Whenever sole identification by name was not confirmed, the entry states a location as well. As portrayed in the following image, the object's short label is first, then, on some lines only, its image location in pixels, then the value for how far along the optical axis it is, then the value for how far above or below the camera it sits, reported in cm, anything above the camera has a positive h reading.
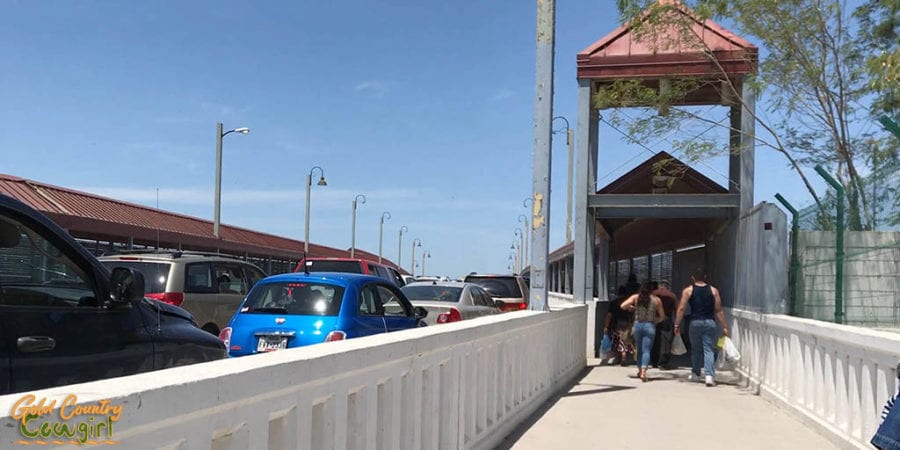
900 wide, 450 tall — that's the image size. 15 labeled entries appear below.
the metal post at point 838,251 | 914 +28
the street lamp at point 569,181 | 3216 +381
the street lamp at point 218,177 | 2523 +269
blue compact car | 828 -60
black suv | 349 -31
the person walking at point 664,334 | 1364 -121
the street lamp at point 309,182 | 3922 +407
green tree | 1391 +419
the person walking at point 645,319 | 1191 -80
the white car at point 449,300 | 1195 -61
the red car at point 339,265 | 1706 -10
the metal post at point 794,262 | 1023 +14
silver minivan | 1050 -35
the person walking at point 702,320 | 1152 -76
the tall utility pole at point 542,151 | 994 +152
